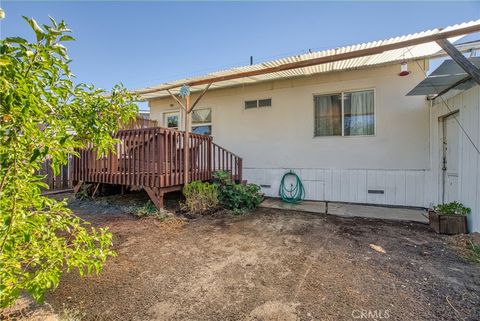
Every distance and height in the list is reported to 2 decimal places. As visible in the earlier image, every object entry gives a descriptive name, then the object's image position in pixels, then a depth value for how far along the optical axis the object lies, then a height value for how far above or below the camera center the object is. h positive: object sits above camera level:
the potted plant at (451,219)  3.29 -0.88
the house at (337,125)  4.75 +0.85
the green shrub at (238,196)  4.81 -0.81
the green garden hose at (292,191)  5.71 -0.82
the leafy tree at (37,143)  1.01 +0.08
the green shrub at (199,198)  4.58 -0.79
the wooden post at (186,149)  4.81 +0.22
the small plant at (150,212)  4.18 -1.02
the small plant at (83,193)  5.50 -0.82
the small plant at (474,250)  2.59 -1.11
